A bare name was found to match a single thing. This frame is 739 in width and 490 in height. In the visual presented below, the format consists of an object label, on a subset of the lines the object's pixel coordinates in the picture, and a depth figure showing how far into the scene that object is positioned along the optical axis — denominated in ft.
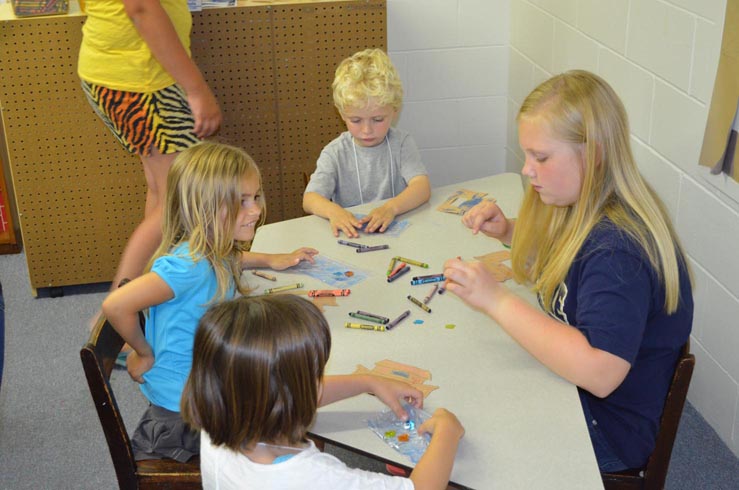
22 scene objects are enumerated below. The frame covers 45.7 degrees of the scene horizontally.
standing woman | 9.23
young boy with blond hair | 8.61
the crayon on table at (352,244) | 7.65
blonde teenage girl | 5.40
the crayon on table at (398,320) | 6.29
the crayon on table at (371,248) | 7.58
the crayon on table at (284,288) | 6.93
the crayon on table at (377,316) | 6.38
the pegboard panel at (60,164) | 11.21
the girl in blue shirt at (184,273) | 6.41
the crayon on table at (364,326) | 6.27
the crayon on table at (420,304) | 6.51
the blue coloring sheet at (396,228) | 7.93
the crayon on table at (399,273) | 7.02
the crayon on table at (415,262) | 7.21
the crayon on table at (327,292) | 6.82
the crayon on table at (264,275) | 7.16
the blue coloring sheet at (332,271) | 7.05
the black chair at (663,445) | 5.60
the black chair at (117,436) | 5.72
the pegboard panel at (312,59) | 11.96
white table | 4.85
